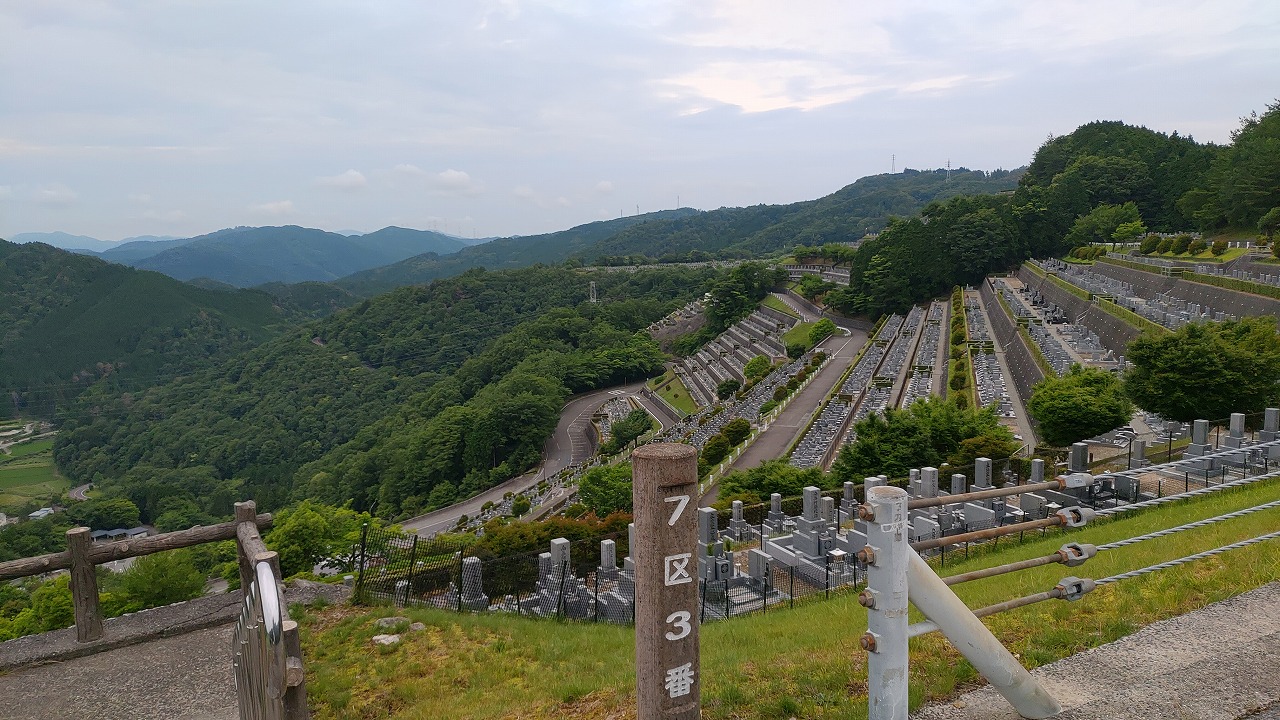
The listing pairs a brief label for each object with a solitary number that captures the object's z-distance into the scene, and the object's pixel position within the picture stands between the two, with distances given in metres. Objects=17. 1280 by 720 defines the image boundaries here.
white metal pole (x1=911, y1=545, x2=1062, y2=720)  2.51
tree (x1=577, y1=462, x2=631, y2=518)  21.84
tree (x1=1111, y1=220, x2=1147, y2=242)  45.09
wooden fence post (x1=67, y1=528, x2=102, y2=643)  5.44
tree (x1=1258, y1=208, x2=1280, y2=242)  29.58
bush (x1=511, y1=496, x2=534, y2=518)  30.17
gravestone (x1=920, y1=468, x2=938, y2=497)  12.99
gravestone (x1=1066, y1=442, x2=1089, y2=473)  13.19
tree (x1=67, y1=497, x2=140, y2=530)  47.75
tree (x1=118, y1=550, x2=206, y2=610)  11.56
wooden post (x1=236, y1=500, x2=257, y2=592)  5.14
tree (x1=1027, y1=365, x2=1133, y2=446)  16.61
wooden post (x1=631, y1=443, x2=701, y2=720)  2.66
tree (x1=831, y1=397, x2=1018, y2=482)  17.58
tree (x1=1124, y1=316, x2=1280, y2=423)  14.52
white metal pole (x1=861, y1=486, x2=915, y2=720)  2.38
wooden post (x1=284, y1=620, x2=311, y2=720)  2.88
